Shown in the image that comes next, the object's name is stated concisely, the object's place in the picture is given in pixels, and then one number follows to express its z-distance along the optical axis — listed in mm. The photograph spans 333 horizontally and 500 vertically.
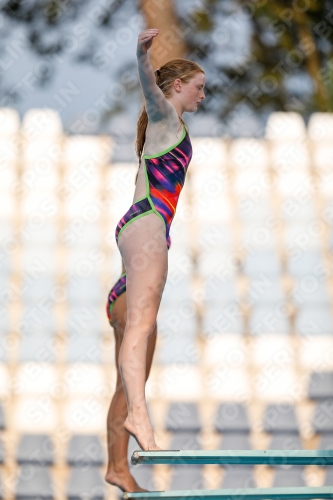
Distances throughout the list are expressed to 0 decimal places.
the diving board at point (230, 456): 20157
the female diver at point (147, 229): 20500
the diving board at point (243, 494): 20159
